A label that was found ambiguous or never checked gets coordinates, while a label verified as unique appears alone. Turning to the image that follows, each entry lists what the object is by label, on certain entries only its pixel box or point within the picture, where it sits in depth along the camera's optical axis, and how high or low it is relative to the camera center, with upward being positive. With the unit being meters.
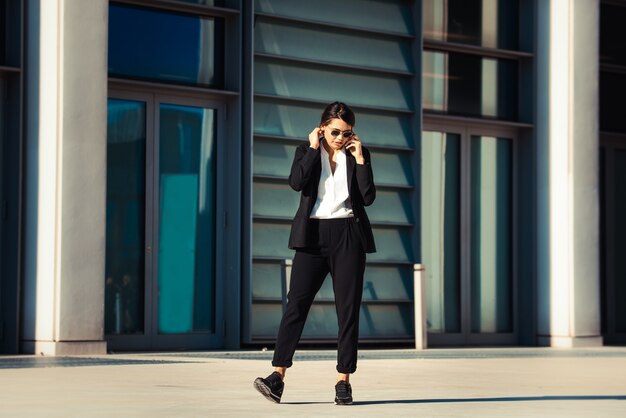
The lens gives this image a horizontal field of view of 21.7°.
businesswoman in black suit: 9.21 +0.01
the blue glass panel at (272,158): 17.60 +0.81
